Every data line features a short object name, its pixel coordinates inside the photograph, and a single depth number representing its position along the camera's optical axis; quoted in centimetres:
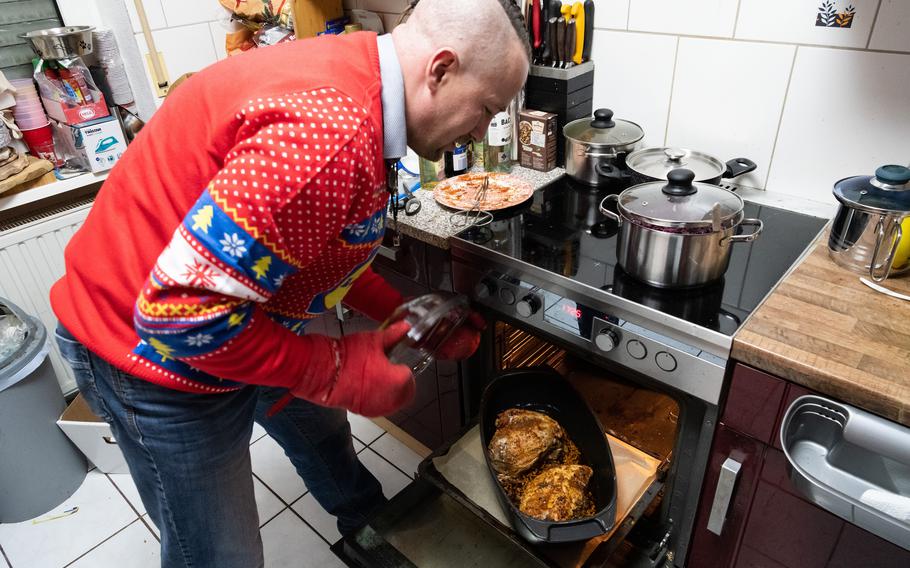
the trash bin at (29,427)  162
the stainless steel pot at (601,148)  140
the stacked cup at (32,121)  183
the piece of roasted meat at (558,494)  110
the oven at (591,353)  100
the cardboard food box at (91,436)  175
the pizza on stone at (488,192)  136
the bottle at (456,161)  153
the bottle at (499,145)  151
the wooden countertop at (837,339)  79
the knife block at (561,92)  148
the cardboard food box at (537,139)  149
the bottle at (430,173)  150
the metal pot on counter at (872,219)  95
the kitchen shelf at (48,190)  176
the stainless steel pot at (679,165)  131
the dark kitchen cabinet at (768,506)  90
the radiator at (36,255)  180
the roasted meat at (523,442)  121
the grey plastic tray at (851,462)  77
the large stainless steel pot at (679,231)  99
